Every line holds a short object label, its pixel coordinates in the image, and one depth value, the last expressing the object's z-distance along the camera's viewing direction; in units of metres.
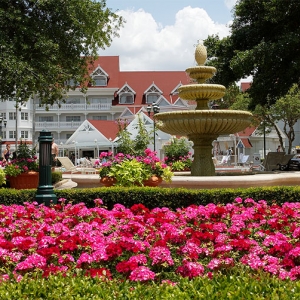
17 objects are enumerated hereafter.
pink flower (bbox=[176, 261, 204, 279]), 4.39
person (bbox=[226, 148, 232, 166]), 34.28
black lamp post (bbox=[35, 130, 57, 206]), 9.33
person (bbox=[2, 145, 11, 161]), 22.03
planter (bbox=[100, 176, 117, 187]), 10.98
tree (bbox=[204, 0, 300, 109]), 18.12
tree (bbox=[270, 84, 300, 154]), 45.50
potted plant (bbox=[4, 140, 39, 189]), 13.21
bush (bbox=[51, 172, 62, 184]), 15.73
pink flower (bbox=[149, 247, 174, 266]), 4.56
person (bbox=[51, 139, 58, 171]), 17.51
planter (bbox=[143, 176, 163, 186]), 10.99
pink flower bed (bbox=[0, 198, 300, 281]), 4.52
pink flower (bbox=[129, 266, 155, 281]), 4.07
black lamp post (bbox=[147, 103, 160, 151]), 28.04
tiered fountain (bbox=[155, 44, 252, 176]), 12.70
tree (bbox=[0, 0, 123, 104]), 18.03
